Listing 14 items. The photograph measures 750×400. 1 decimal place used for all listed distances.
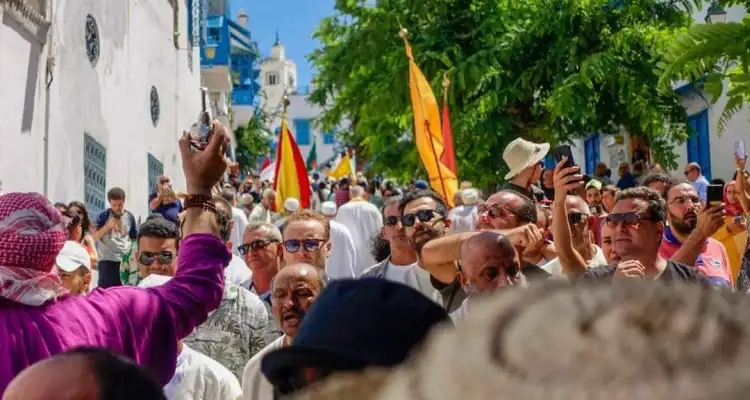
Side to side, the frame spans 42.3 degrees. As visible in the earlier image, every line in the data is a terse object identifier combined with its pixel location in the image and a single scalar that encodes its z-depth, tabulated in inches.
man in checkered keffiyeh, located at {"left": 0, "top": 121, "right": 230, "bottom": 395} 99.3
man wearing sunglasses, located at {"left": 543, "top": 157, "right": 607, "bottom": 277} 180.5
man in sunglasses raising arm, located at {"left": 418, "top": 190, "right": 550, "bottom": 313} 173.5
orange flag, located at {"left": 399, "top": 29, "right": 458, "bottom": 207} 359.9
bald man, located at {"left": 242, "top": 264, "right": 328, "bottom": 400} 153.7
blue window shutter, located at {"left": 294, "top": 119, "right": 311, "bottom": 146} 3334.2
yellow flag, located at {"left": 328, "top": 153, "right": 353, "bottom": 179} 1144.8
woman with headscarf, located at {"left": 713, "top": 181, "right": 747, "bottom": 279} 252.5
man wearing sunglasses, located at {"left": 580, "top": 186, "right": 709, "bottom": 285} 168.7
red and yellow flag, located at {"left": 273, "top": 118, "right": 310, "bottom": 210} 451.5
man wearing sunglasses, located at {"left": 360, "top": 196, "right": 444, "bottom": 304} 196.7
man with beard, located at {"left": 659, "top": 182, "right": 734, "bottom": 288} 223.5
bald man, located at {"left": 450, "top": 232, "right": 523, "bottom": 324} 147.9
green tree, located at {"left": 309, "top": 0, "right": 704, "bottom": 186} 591.8
